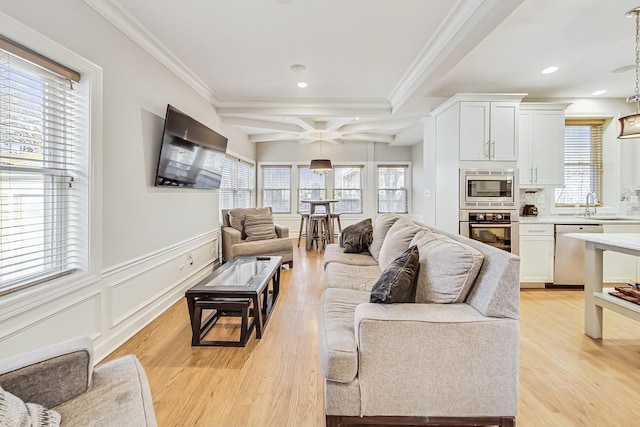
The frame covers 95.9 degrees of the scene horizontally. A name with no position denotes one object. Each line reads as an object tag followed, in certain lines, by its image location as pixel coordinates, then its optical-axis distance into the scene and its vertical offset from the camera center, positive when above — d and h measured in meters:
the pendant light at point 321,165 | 6.15 +1.00
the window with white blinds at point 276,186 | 7.66 +0.67
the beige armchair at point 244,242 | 4.31 -0.48
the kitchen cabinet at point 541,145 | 3.82 +0.90
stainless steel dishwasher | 3.66 -0.59
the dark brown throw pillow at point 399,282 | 1.52 -0.38
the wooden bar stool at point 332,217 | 6.33 -0.12
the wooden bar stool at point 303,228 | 6.41 -0.36
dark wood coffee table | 2.24 -0.71
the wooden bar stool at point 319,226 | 6.16 -0.32
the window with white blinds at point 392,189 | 7.78 +0.62
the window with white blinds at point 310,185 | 7.71 +0.71
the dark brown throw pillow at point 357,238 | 3.42 -0.31
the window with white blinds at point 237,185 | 5.50 +0.57
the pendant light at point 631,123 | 2.23 +0.72
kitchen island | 2.25 -0.61
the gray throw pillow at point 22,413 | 0.73 -0.55
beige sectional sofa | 1.35 -0.72
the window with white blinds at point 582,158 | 4.20 +0.81
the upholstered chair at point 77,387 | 0.90 -0.60
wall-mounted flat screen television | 2.84 +0.66
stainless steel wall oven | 3.60 -0.18
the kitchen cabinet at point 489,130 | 3.61 +1.03
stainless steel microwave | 3.64 +0.31
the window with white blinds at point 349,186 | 7.73 +0.69
